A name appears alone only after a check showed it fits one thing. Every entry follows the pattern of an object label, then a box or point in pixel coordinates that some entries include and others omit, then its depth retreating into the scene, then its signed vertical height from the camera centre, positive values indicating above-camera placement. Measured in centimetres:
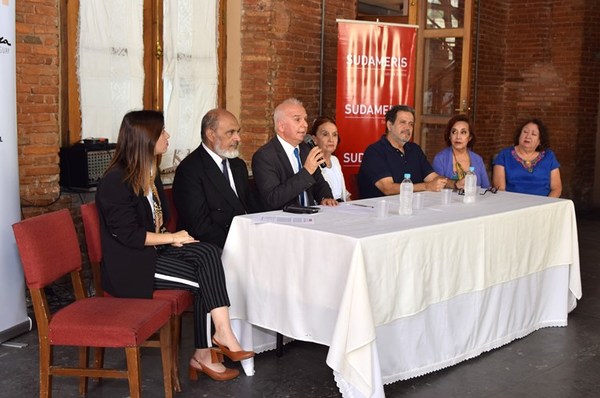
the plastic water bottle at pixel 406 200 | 413 -52
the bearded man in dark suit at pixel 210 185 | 420 -48
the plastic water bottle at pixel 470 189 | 468 -52
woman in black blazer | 362 -72
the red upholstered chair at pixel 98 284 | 369 -92
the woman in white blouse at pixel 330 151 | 529 -35
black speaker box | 517 -45
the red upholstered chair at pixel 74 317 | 315 -92
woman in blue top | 584 -48
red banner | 682 +19
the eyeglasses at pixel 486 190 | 507 -59
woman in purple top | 561 -40
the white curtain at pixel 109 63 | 552 +24
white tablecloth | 339 -88
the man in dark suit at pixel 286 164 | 434 -37
